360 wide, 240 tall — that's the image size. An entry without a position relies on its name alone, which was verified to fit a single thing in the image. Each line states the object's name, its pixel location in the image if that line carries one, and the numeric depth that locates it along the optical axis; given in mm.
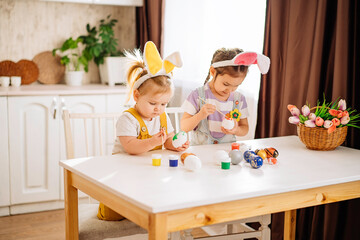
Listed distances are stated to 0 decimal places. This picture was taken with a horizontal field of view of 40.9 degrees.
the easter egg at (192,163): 1646
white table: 1335
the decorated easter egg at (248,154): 1747
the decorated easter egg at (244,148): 1876
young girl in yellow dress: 1885
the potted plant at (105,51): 3698
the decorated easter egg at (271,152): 1797
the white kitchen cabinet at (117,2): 3562
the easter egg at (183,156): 1771
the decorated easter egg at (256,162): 1692
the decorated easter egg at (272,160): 1764
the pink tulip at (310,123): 1951
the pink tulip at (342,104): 1957
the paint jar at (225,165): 1684
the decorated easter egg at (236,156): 1746
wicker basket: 1933
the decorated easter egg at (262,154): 1784
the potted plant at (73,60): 3699
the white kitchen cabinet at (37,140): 3203
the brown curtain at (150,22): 3513
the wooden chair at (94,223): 1832
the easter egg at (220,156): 1724
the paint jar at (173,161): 1708
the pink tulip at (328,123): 1910
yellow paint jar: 1719
